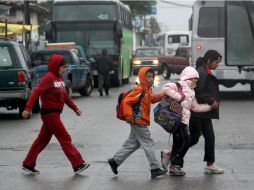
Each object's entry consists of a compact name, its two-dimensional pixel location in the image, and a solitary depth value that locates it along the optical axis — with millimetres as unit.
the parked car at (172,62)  45312
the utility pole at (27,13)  44838
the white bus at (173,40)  68000
